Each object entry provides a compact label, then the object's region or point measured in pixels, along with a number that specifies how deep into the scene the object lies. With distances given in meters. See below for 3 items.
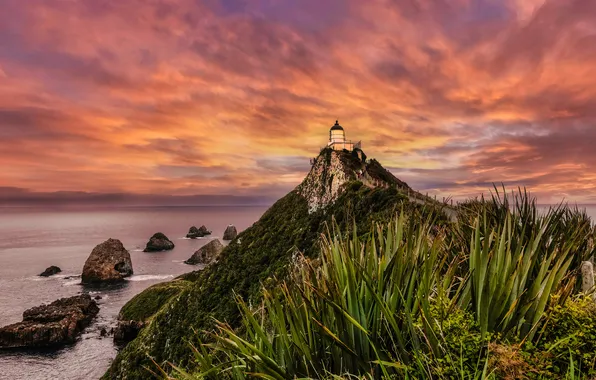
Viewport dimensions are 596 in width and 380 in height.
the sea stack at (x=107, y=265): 77.06
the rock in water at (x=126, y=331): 45.69
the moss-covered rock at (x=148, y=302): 51.47
